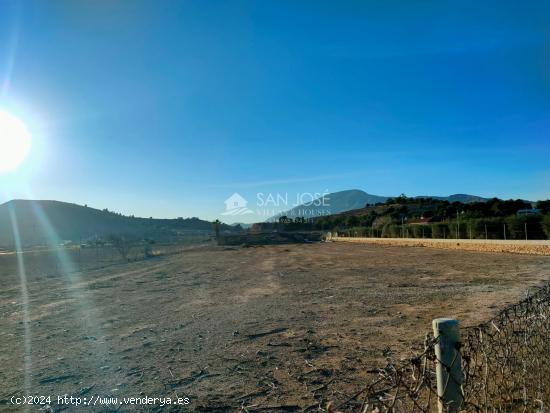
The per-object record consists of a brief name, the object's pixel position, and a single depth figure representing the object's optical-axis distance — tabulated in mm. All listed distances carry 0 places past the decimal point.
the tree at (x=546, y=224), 27703
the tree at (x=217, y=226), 70856
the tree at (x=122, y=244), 35850
